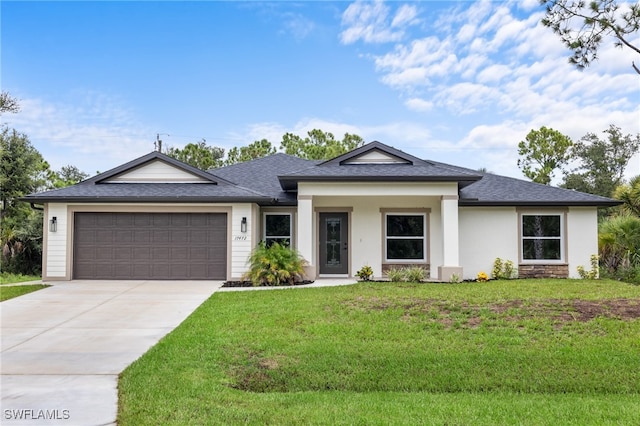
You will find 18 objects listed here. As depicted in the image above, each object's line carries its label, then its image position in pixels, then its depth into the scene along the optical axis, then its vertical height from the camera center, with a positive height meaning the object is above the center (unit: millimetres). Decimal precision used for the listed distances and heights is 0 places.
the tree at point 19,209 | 18922 +1302
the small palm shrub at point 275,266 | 12859 -908
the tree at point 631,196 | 15164 +1339
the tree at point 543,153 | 36688 +6897
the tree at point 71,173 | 45750 +6528
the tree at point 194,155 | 37469 +7064
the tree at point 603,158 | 34094 +6051
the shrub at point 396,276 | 13406 -1229
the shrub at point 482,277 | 14055 -1329
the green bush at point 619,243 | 14219 -292
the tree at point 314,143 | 39906 +8624
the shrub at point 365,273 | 14320 -1230
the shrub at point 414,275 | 13359 -1197
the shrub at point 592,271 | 14521 -1193
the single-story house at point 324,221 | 13805 +479
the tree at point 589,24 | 6273 +3080
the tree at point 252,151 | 40531 +7819
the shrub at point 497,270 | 14645 -1159
